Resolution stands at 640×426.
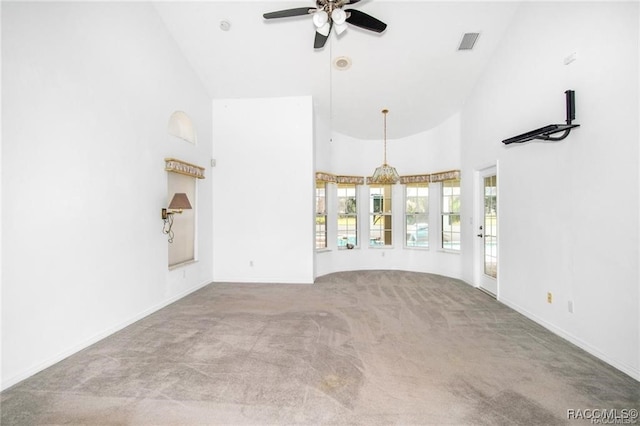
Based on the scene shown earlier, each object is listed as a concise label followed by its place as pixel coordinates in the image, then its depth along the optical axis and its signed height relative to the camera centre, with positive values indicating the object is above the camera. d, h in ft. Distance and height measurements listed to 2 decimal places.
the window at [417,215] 21.18 -0.26
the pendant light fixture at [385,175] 17.99 +2.46
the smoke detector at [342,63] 14.03 +7.90
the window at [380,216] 21.99 -0.34
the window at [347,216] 21.62 -0.33
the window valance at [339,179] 19.24 +2.51
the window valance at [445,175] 18.12 +2.52
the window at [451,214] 19.34 -0.18
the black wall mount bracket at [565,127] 8.75 +2.74
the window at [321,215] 20.08 -0.23
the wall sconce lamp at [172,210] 12.23 +0.12
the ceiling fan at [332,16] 8.42 +6.54
